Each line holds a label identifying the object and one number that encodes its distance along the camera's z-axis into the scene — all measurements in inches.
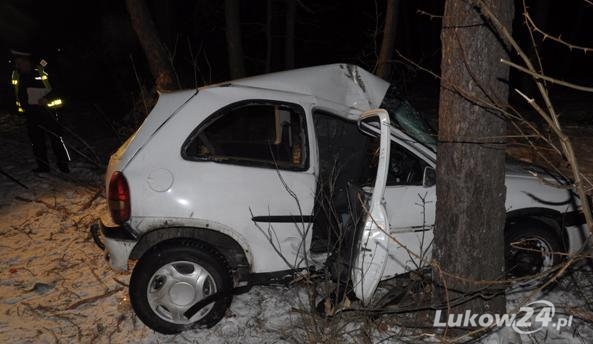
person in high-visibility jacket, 289.1
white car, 146.6
